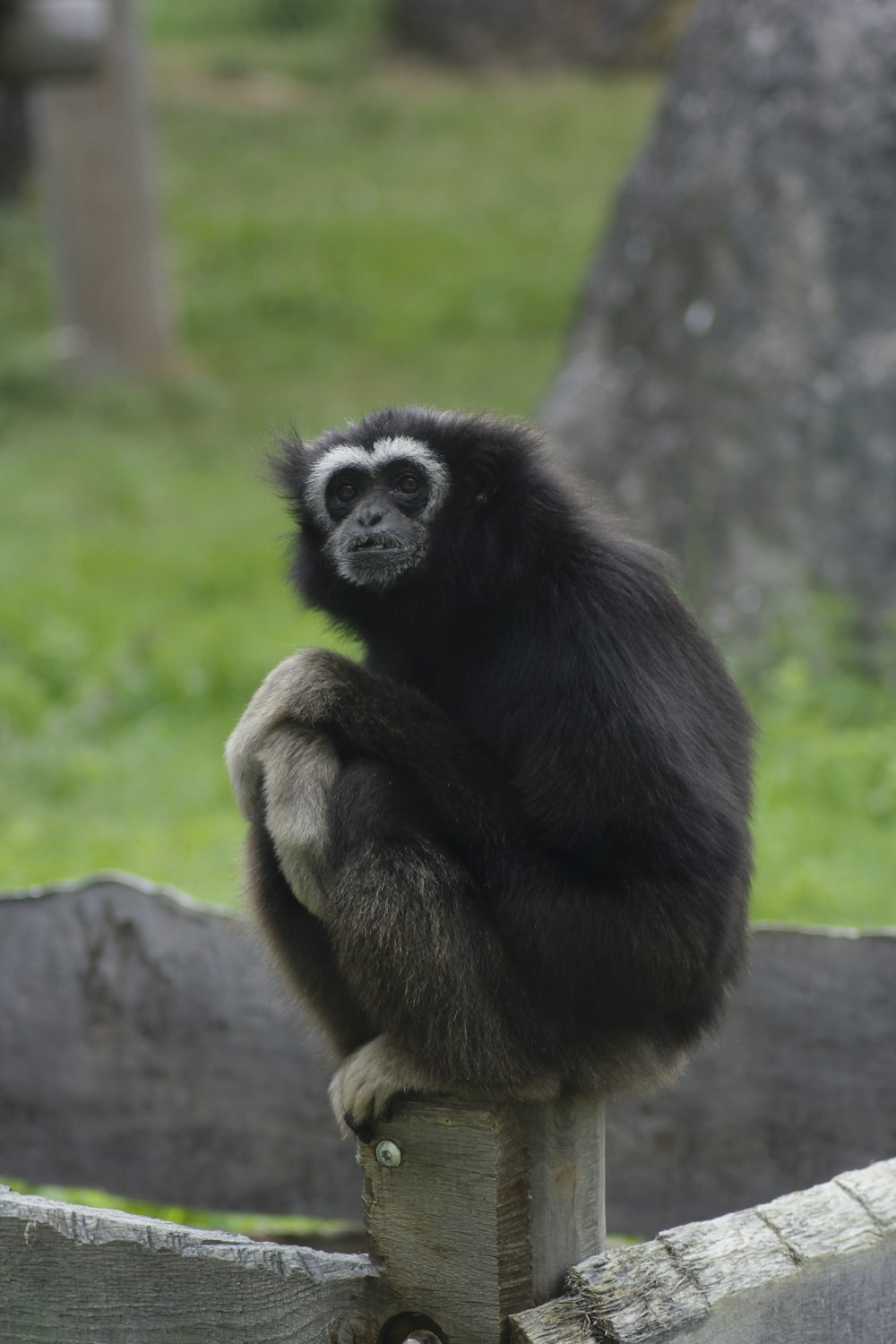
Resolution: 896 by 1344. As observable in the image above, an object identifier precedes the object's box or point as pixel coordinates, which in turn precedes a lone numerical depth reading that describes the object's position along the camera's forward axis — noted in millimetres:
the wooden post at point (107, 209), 23953
